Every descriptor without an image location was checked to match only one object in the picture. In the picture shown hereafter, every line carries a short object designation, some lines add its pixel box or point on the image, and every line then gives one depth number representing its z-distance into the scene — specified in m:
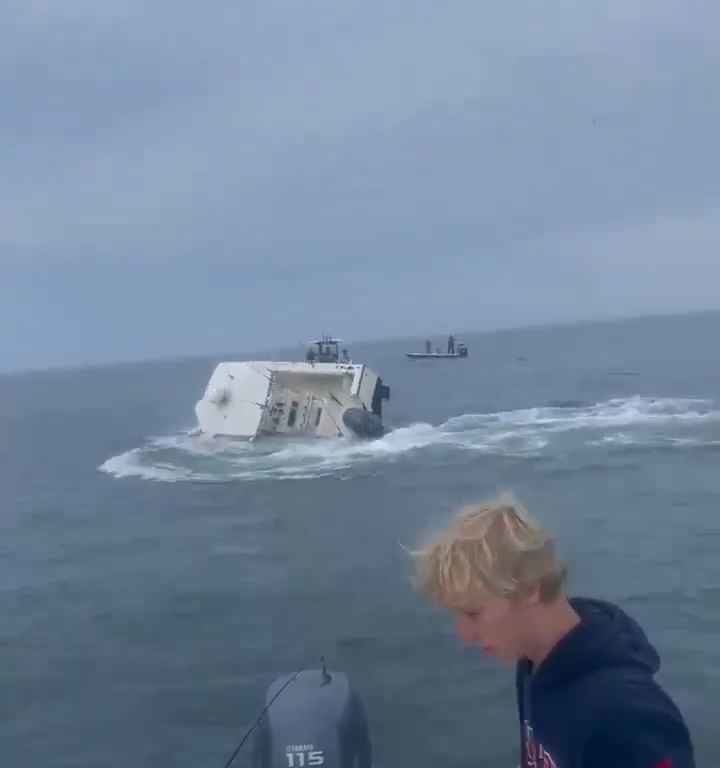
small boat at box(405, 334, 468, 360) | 87.57
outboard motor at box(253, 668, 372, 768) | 6.55
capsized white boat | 37.81
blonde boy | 2.15
